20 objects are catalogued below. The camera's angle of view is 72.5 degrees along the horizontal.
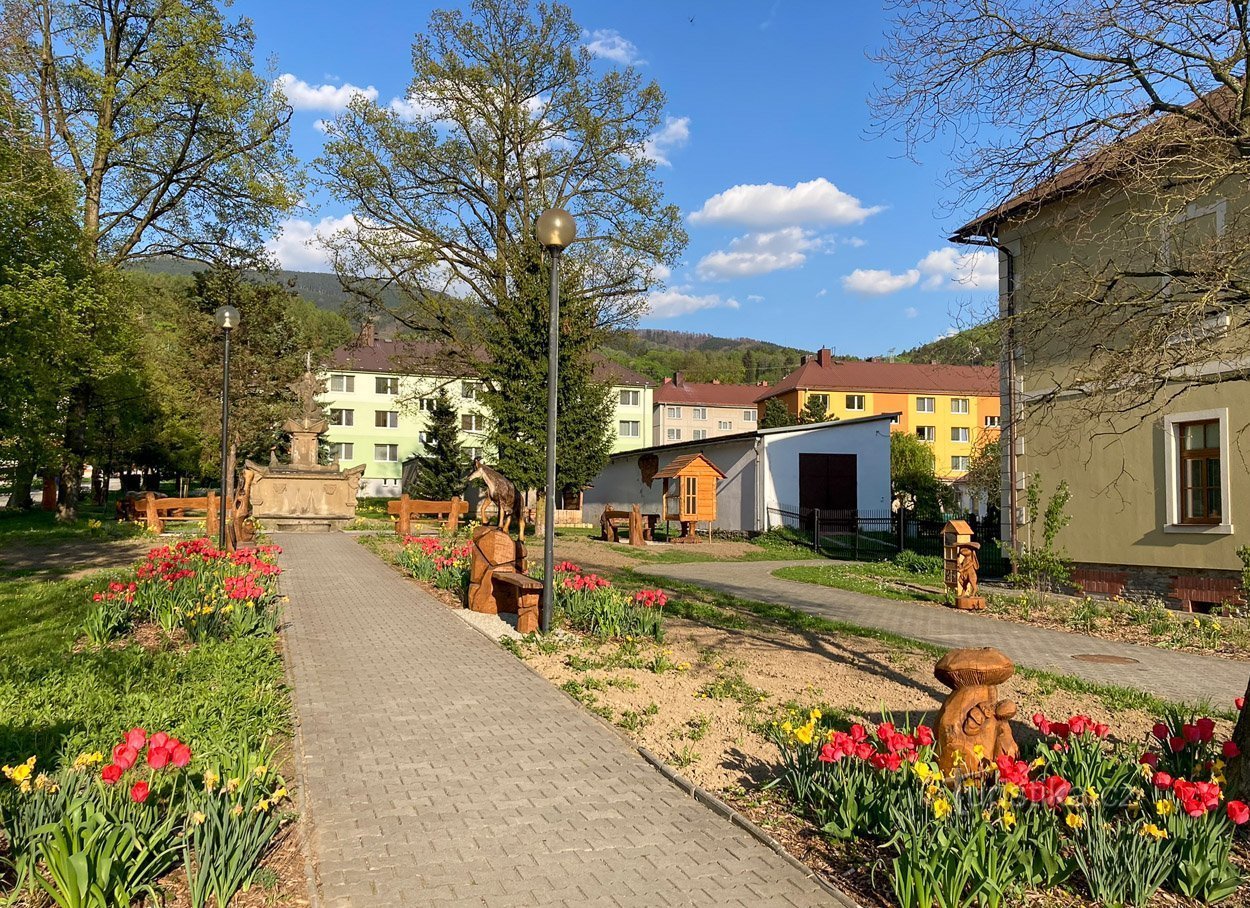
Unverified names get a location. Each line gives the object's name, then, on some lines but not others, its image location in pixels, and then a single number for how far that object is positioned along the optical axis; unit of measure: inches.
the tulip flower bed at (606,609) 360.8
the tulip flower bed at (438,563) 499.5
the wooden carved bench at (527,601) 374.0
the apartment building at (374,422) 2183.8
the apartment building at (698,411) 3002.5
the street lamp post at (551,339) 362.3
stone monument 973.2
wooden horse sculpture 599.5
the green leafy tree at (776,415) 2436.0
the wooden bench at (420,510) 900.6
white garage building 1091.9
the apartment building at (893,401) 2689.5
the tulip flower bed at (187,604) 331.3
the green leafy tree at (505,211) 1005.8
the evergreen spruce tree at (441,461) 1470.2
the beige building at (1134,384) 220.8
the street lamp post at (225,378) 600.7
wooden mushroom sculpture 174.2
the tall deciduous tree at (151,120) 921.5
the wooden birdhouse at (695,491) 1063.0
